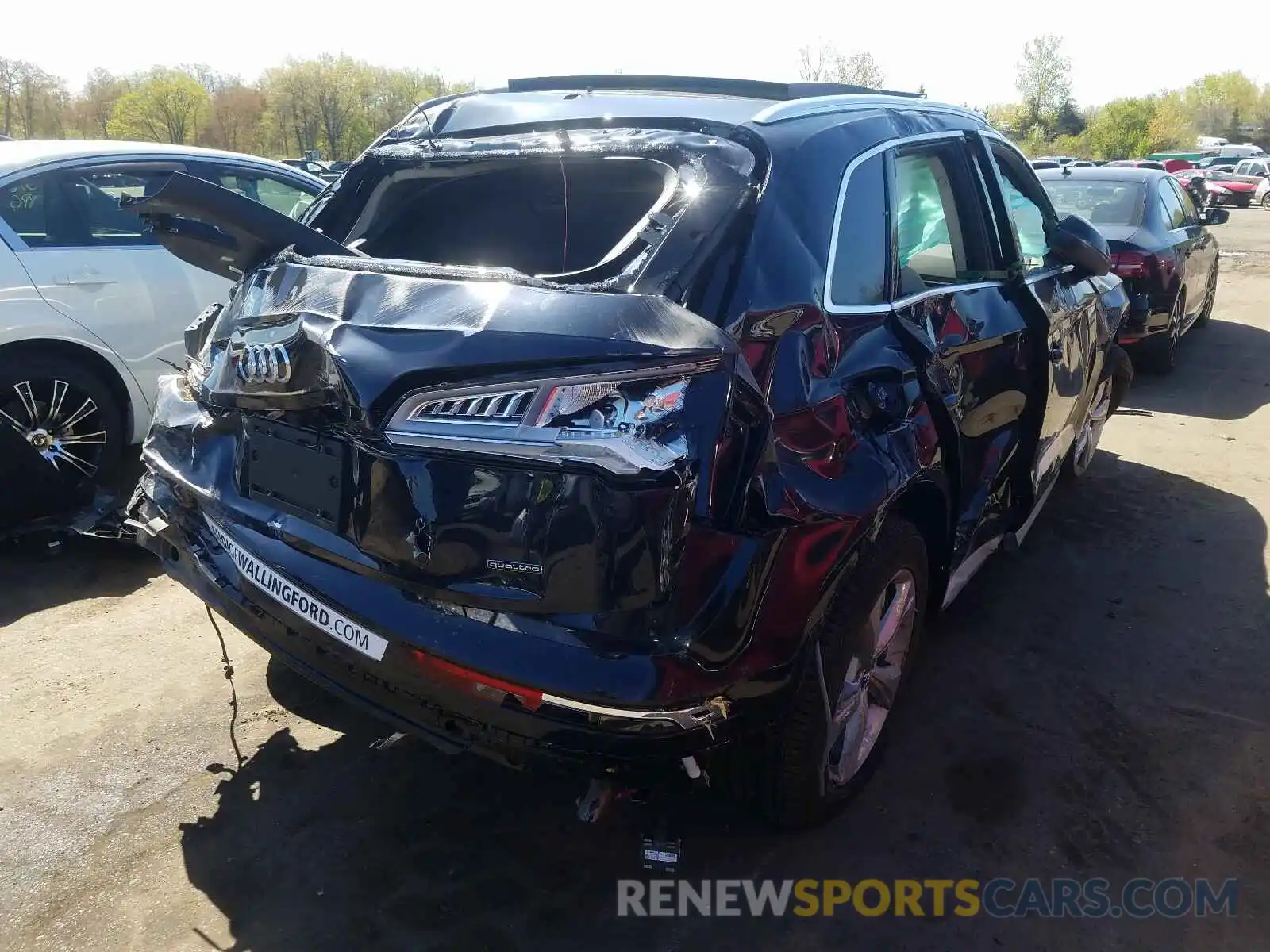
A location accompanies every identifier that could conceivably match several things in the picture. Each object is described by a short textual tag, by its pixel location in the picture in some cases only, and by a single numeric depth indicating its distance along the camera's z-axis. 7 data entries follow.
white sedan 4.14
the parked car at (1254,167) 34.19
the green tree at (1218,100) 90.94
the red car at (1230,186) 32.34
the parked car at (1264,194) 33.31
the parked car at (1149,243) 7.68
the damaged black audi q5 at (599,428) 1.82
